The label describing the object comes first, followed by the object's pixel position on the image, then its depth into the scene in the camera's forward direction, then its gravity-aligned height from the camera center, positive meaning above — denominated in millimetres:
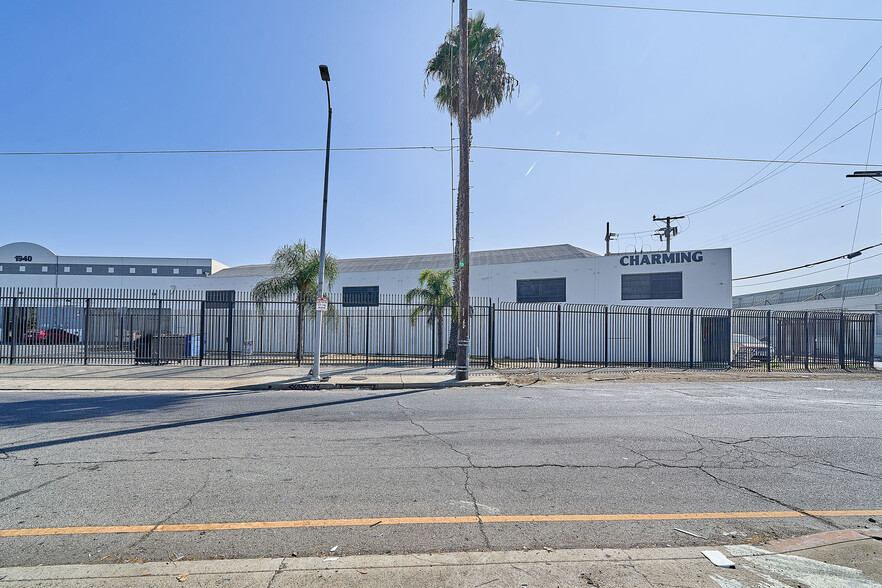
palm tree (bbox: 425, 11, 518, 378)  21406 +10783
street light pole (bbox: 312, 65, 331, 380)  14133 -472
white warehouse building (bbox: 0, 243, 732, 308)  24469 +1870
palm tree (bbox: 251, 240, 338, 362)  21156 +1483
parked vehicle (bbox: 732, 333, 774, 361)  21453 -1881
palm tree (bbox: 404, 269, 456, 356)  21969 +764
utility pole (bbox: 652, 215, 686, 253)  39016 +6629
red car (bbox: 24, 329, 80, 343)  18077 -1747
